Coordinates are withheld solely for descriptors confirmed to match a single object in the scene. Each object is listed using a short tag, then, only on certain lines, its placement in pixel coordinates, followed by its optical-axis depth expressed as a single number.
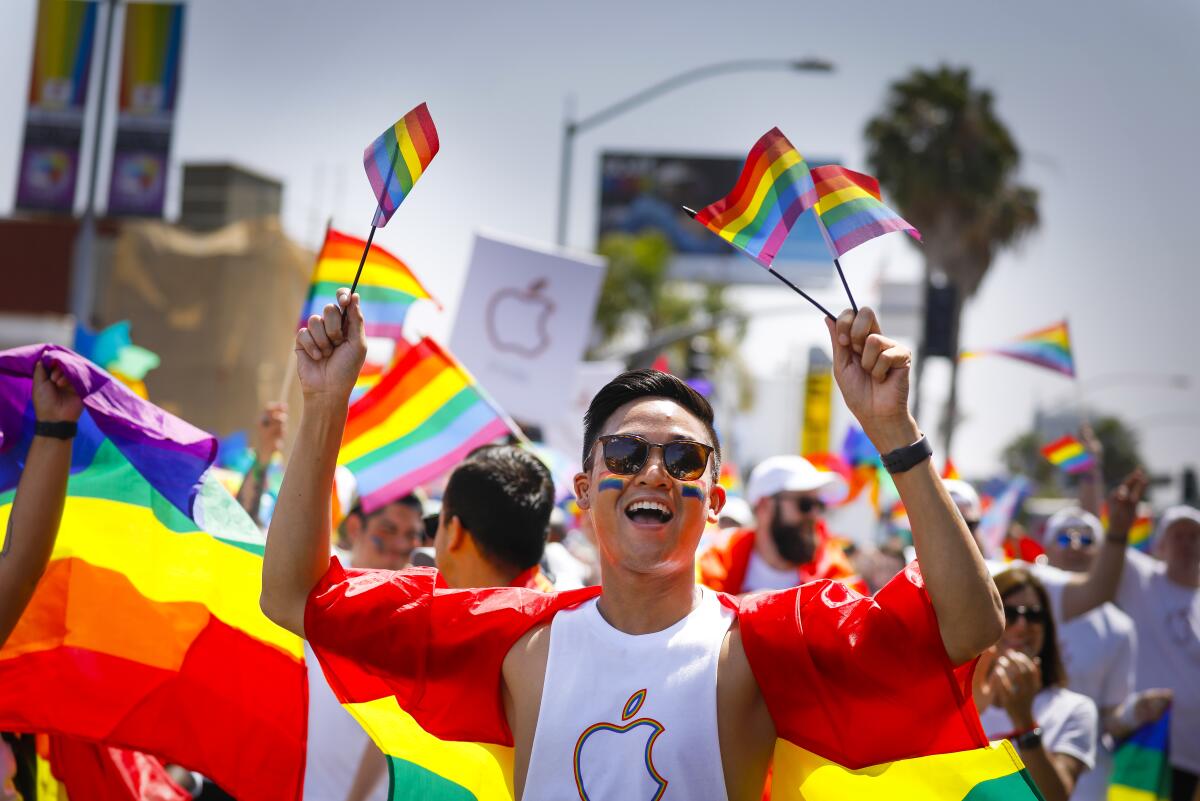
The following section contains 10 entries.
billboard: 57.28
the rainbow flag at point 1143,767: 6.24
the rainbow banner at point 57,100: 15.24
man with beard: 6.46
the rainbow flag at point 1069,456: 9.17
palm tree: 32.62
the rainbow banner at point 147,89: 15.48
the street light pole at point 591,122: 18.11
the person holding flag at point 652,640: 2.47
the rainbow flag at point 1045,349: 6.81
